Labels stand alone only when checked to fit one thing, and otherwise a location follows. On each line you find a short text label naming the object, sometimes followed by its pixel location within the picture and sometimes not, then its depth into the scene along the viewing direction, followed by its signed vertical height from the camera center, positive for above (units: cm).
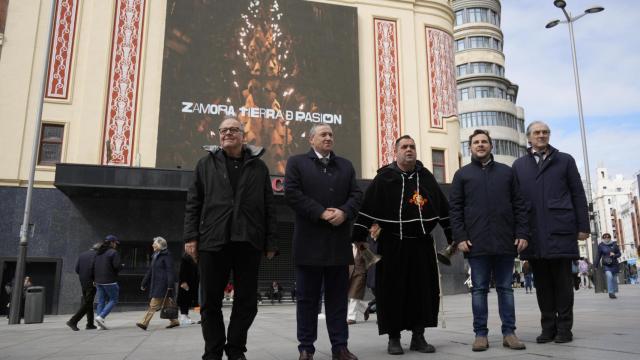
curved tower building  5412 +2032
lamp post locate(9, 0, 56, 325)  1275 +66
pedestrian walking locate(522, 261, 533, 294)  2367 -56
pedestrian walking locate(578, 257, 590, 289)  2709 +16
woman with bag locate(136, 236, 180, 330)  1004 -19
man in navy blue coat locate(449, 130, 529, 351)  504 +47
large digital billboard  1927 +770
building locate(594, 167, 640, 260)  9455 +1304
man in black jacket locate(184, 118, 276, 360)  448 +39
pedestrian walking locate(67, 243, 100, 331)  1030 -19
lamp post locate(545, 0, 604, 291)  2143 +970
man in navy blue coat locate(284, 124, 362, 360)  455 +36
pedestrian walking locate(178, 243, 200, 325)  1066 -29
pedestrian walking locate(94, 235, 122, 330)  1041 -5
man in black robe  505 +33
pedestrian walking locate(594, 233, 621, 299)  1389 +43
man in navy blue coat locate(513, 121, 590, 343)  527 +51
